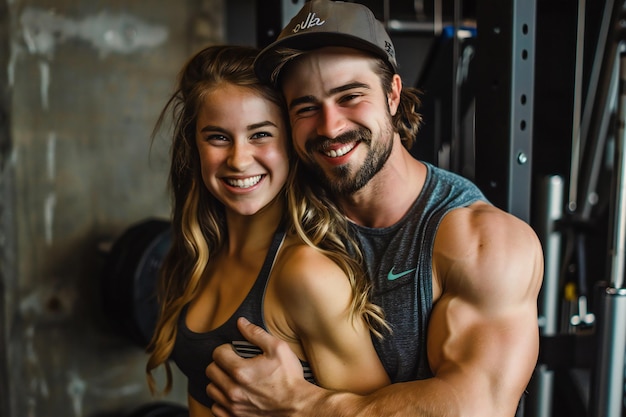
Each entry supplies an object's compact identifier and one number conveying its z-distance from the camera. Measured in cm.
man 116
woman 124
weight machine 141
